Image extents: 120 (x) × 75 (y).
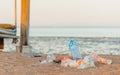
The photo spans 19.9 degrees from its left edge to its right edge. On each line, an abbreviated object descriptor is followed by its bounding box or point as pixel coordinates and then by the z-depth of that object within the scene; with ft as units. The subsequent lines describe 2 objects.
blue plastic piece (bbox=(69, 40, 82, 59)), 13.08
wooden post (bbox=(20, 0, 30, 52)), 19.81
